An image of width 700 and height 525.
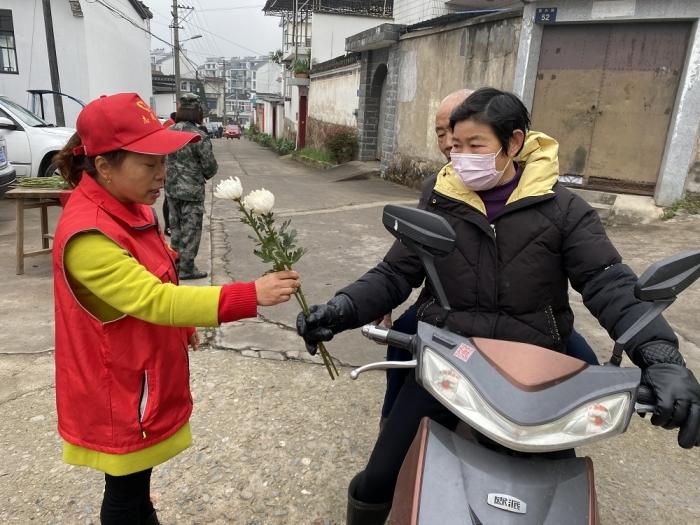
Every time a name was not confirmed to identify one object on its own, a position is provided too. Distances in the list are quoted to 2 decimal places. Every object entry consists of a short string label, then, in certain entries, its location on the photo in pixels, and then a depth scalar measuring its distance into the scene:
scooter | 1.13
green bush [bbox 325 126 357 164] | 15.96
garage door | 7.14
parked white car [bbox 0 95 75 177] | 8.69
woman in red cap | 1.47
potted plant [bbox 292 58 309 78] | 24.23
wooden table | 5.03
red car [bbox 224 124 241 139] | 47.41
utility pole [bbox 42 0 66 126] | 13.78
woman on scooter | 1.62
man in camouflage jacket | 5.00
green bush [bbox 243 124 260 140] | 45.32
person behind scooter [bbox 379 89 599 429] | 1.74
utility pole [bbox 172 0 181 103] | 29.36
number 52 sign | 7.65
